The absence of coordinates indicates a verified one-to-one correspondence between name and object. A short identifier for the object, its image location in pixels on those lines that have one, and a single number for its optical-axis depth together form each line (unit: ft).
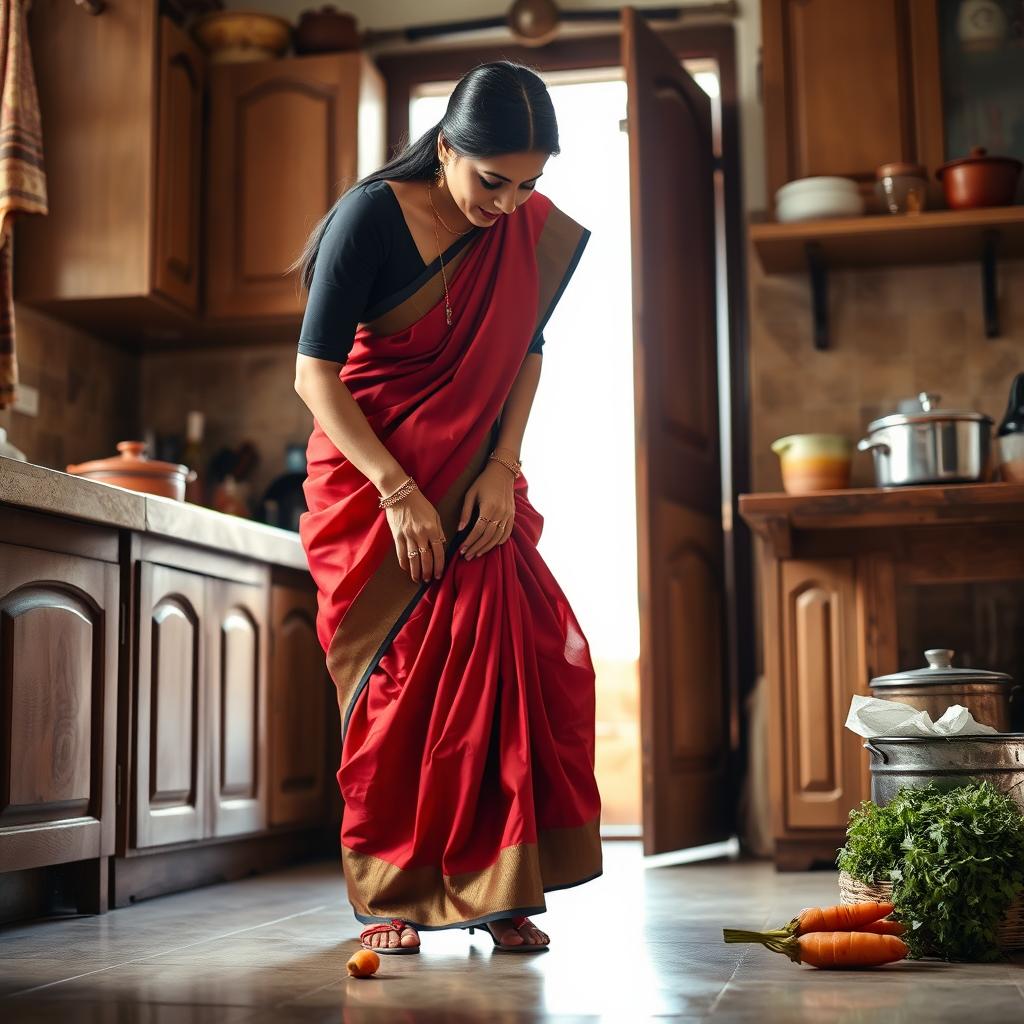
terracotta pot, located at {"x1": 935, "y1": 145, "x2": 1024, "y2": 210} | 11.34
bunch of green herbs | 6.27
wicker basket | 6.53
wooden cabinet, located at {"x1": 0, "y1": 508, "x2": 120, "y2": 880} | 7.70
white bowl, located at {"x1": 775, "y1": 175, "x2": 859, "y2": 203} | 11.60
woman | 6.63
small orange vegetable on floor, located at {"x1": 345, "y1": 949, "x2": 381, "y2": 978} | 5.93
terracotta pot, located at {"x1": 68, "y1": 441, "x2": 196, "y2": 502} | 10.33
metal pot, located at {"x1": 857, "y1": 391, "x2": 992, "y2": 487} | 10.07
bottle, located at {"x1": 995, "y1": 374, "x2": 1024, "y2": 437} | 10.38
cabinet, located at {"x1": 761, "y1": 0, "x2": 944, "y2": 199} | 11.94
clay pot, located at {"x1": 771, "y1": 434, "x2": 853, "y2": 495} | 10.83
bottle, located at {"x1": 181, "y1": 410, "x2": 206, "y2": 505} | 12.94
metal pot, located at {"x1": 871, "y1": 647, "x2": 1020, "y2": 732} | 8.85
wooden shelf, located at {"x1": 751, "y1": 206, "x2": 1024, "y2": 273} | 11.37
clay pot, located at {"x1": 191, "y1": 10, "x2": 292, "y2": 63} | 13.17
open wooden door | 11.10
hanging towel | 10.69
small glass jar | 11.40
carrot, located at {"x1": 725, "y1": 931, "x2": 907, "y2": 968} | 6.09
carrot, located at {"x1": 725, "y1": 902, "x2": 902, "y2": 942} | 6.26
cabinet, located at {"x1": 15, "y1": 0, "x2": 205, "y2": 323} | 11.91
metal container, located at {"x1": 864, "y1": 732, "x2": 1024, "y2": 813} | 7.18
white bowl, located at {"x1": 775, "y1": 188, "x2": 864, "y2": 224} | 11.57
